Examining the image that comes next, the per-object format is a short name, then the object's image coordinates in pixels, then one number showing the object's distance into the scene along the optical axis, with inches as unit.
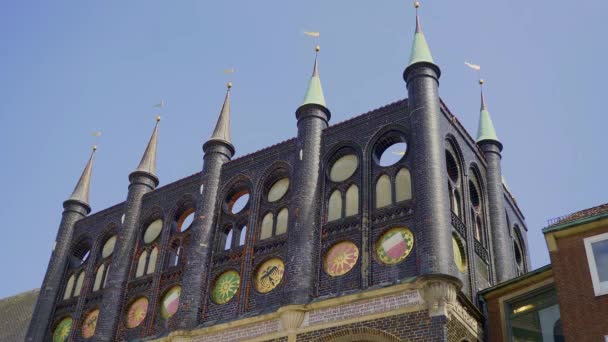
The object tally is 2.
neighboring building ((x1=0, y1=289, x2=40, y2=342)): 1667.1
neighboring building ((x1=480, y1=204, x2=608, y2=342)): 866.1
